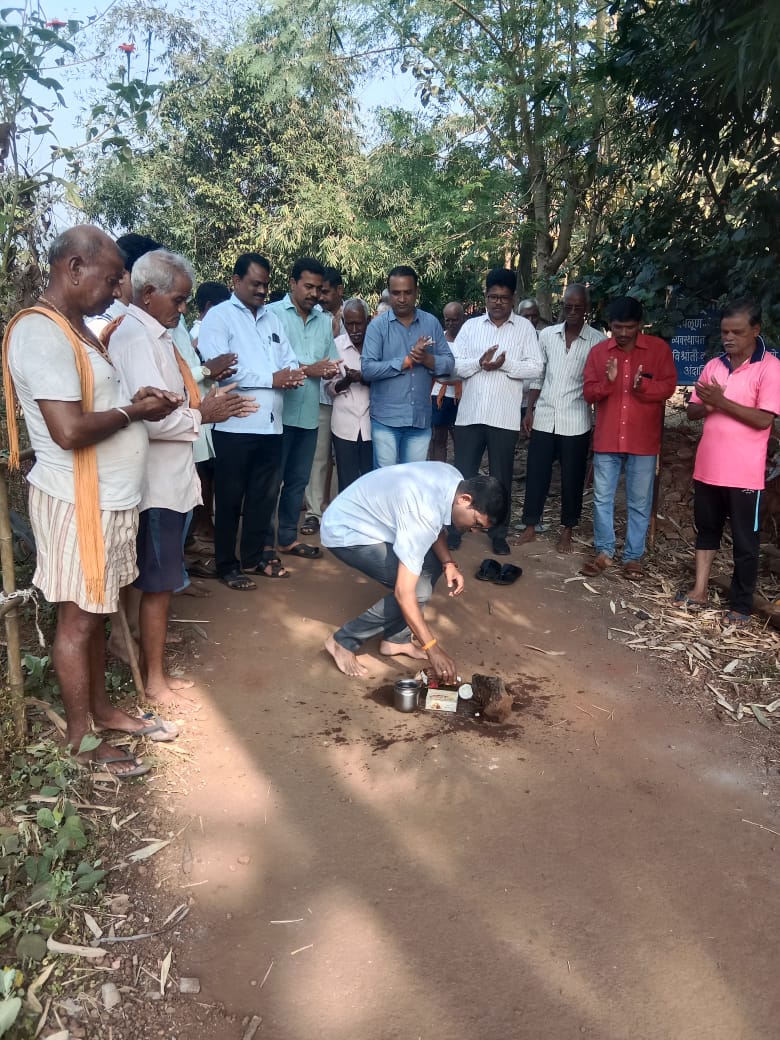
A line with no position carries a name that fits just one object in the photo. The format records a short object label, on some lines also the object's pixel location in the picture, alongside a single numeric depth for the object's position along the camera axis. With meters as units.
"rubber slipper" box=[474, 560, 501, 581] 5.66
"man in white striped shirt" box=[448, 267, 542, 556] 5.88
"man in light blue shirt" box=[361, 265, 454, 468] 5.49
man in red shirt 5.60
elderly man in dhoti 2.74
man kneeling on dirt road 3.72
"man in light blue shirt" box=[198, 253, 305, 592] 4.87
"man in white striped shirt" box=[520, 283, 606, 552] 6.04
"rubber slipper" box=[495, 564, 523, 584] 5.62
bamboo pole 3.07
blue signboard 6.50
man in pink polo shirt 4.82
